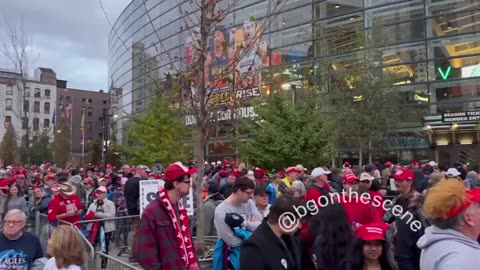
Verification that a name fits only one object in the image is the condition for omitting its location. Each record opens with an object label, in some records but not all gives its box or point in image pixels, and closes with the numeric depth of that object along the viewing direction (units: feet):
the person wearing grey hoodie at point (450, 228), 9.62
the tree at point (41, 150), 174.40
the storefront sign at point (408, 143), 94.63
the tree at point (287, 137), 67.51
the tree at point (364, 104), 79.87
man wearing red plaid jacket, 15.52
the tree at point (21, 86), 86.94
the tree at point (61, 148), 165.37
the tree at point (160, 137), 107.55
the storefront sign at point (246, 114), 87.43
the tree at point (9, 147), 153.30
